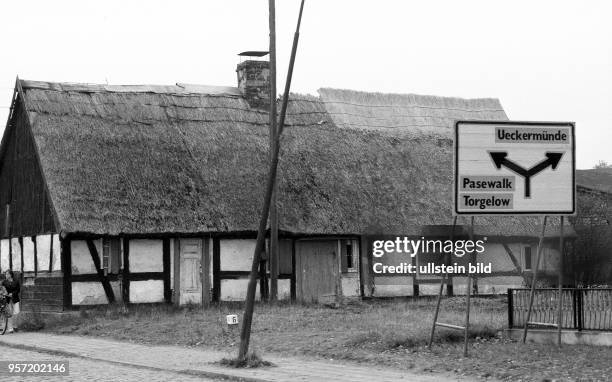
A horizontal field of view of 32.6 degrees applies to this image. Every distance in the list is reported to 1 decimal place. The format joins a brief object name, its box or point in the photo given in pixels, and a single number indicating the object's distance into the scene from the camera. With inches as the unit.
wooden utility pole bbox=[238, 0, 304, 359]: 676.1
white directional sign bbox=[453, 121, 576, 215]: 709.9
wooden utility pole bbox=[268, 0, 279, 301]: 1173.7
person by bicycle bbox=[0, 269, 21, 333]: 1041.5
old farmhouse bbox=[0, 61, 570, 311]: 1211.2
